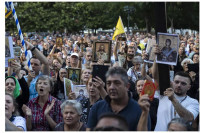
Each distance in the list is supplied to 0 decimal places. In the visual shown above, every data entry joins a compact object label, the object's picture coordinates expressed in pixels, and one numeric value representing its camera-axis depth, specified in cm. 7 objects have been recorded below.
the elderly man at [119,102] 398
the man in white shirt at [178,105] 467
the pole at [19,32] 733
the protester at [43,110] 529
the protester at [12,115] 480
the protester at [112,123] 305
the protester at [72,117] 482
